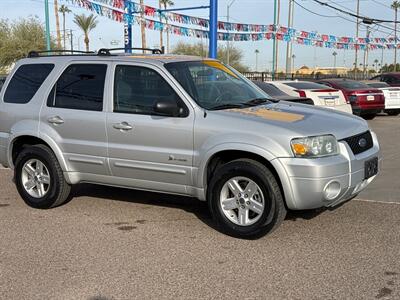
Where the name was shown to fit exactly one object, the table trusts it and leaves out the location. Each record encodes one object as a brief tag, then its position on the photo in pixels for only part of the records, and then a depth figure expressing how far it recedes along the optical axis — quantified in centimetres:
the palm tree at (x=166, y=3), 6601
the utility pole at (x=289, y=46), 3164
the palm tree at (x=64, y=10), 7075
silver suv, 498
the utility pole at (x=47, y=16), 2656
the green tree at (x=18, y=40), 4725
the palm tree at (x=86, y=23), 4819
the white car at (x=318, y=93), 1360
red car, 1631
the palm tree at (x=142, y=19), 2047
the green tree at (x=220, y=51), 6172
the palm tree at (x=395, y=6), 6125
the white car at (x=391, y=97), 1772
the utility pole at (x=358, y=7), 5234
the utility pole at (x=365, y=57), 5688
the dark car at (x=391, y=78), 2146
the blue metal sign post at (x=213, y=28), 1478
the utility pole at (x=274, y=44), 2891
